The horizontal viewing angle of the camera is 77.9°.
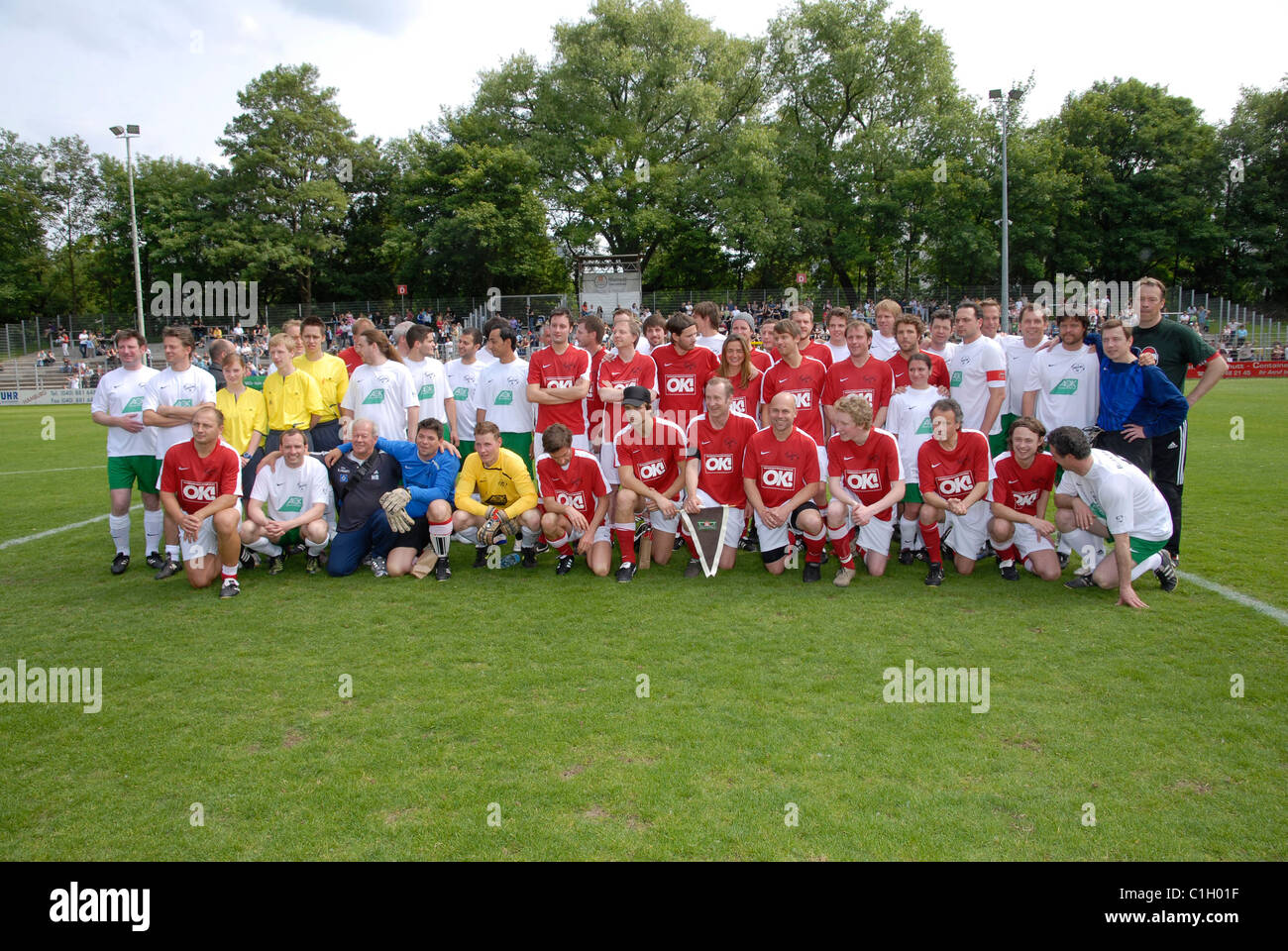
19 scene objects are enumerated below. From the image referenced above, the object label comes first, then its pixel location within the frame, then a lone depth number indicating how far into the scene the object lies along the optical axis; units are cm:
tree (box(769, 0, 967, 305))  4294
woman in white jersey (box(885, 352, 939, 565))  734
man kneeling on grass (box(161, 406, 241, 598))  686
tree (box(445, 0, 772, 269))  4291
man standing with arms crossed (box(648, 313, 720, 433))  784
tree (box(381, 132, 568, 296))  4225
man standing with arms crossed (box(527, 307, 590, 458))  787
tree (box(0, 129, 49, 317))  4855
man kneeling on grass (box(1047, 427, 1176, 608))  600
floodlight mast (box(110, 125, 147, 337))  3153
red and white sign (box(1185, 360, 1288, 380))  3050
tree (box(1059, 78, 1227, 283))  4431
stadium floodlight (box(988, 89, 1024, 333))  2682
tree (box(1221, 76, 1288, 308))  4512
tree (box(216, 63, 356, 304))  4434
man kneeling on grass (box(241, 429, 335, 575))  714
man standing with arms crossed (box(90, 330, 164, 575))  767
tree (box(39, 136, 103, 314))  5200
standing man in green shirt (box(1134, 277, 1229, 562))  671
